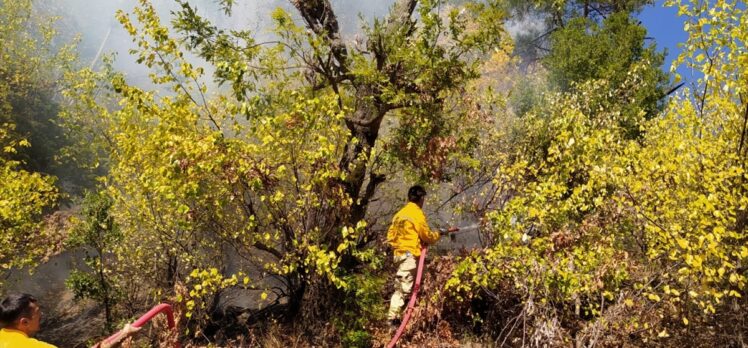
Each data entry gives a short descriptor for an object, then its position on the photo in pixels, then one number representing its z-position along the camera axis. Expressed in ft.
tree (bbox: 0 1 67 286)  32.42
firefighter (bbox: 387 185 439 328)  22.71
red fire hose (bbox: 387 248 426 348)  22.21
